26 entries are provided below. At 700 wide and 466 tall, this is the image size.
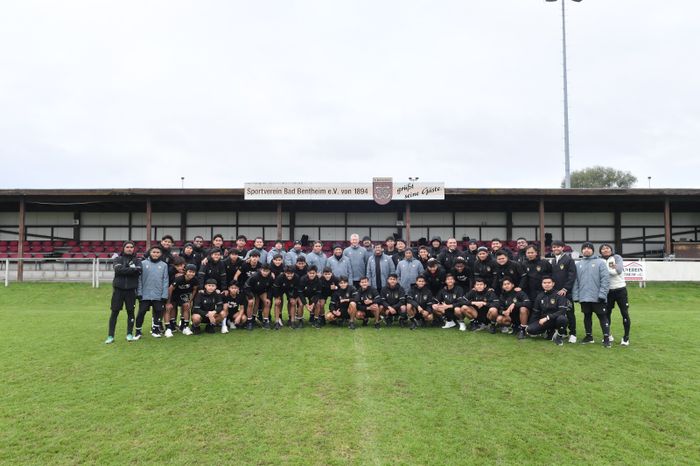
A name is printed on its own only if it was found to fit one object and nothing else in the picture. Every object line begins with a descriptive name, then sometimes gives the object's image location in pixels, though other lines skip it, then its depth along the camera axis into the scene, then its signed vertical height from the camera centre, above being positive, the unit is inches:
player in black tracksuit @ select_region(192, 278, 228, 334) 297.1 -45.8
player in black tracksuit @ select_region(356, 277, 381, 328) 321.4 -46.1
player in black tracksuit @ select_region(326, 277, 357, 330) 318.7 -46.4
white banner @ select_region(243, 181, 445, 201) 659.4 +78.5
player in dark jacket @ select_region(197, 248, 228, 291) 311.4 -19.6
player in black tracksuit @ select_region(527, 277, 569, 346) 267.7 -46.3
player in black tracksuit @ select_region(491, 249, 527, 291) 301.6 -22.0
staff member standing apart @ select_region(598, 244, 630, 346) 265.7 -27.6
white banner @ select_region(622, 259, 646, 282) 568.1 -39.5
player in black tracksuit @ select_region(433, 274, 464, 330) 311.4 -45.6
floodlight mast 990.4 +297.2
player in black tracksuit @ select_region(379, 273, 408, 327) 322.3 -44.6
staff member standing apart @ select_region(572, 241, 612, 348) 262.2 -30.1
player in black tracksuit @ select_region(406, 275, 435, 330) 317.1 -46.0
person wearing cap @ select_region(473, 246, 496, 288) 316.8 -18.5
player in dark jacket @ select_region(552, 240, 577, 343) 271.6 -23.4
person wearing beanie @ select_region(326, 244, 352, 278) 349.4 -18.3
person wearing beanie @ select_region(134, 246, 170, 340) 280.2 -28.7
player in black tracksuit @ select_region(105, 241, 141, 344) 266.8 -24.8
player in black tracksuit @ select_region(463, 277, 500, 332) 300.2 -44.8
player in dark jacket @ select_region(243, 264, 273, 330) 313.1 -36.4
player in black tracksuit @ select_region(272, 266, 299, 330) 316.8 -36.2
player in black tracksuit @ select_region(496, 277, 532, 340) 286.2 -45.5
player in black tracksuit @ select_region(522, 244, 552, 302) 292.8 -20.7
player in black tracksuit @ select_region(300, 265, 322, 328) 324.2 -38.4
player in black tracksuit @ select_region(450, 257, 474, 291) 325.0 -25.3
